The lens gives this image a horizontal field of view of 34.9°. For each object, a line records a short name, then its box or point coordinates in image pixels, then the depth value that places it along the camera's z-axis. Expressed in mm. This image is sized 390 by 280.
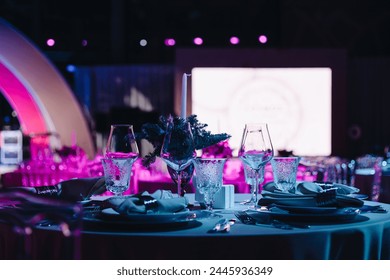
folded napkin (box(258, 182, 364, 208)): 1757
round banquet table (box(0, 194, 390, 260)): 1445
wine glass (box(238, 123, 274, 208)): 1904
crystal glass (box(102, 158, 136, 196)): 1849
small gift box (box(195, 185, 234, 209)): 1989
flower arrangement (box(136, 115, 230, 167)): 2057
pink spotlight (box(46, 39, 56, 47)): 10180
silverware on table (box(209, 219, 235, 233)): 1514
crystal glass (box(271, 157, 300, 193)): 1894
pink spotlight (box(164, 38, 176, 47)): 11539
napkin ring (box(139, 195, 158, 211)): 1620
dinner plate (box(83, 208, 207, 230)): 1517
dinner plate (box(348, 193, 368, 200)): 2018
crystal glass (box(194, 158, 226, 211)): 1748
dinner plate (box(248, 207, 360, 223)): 1645
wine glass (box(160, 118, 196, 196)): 1868
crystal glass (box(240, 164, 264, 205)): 2012
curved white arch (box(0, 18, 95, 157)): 6703
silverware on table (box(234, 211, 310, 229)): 1578
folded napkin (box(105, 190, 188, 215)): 1562
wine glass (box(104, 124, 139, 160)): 1934
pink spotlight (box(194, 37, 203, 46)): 10953
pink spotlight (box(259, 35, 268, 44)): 10845
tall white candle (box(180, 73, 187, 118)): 2115
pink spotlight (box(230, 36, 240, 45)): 10993
